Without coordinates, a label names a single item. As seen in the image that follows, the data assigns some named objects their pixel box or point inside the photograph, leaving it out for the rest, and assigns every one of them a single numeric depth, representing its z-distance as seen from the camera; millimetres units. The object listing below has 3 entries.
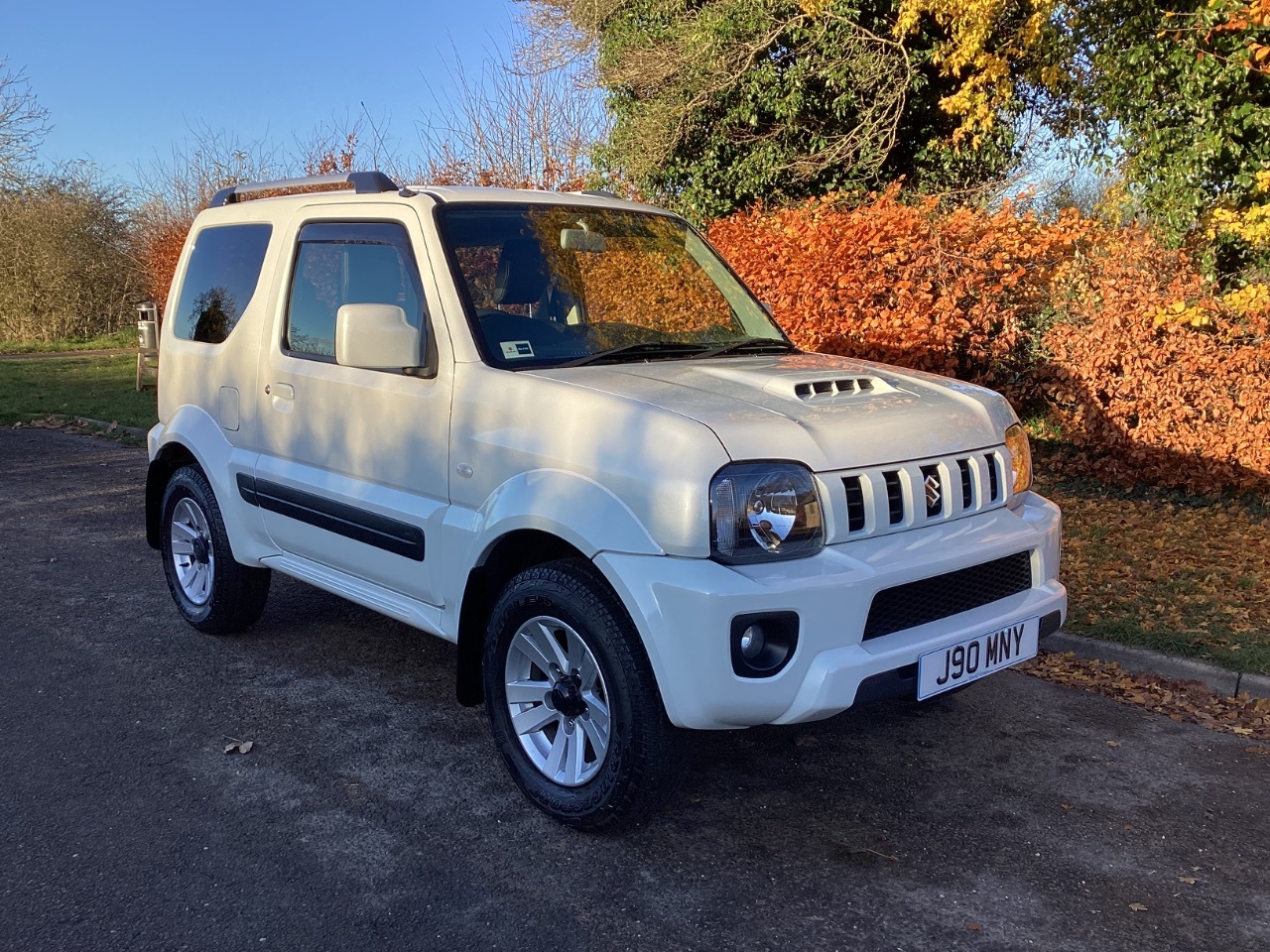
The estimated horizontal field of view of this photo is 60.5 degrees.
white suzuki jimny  3088
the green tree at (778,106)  12430
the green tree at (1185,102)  9219
